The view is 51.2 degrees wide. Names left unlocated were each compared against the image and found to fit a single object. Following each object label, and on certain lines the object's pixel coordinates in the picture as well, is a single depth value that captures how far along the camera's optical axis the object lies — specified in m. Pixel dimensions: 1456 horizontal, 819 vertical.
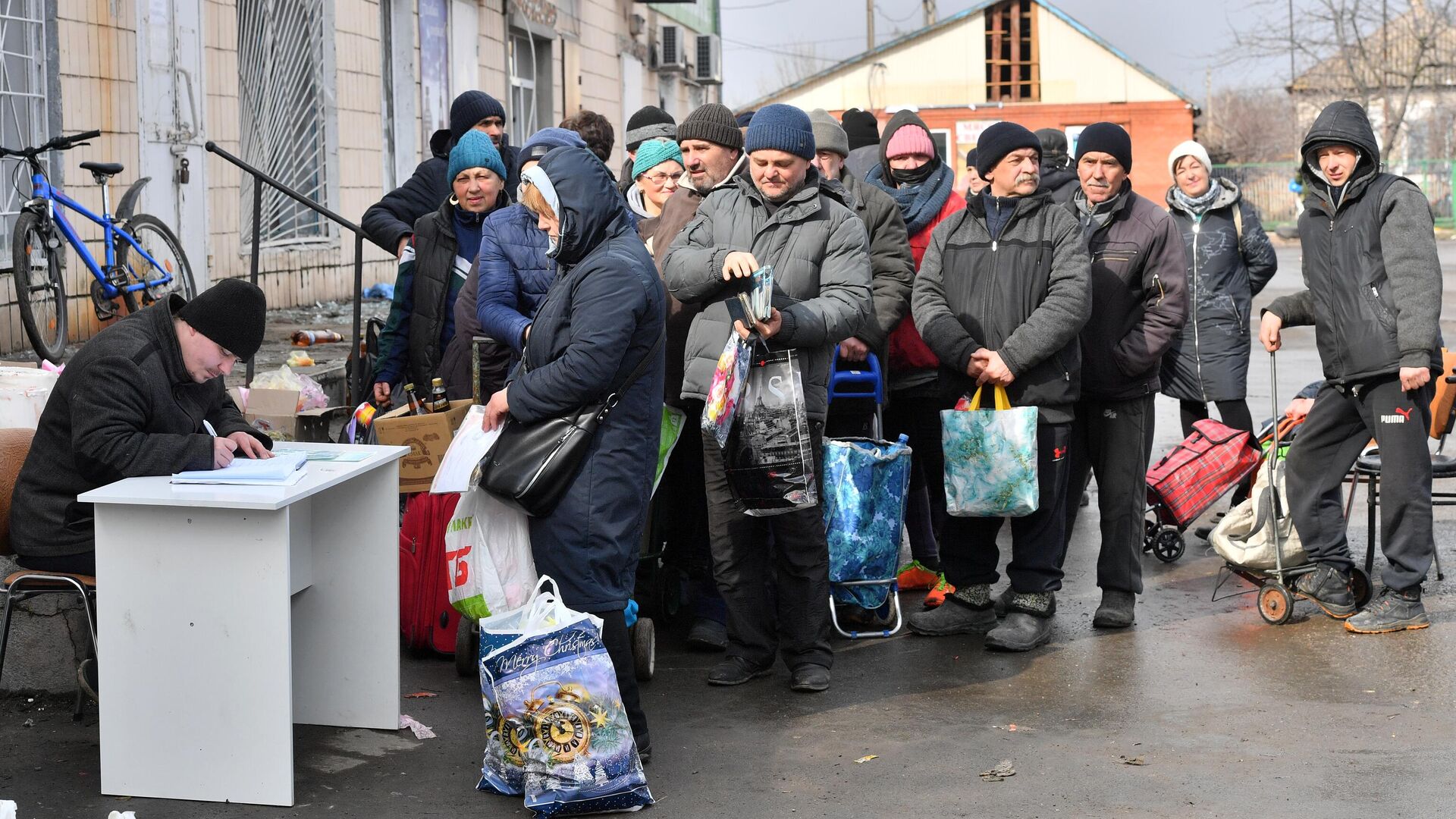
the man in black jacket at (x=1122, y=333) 6.19
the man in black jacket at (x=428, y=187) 7.48
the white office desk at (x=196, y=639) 4.17
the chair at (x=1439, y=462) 6.61
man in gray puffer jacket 5.34
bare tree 36.00
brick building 41.97
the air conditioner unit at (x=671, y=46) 24.98
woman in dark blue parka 4.41
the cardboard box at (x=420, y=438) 5.89
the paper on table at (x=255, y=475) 4.20
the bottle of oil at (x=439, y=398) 6.01
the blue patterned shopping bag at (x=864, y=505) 5.84
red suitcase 5.78
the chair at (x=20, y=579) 4.68
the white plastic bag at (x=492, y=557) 4.54
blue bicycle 7.91
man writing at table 4.39
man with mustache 5.84
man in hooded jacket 5.98
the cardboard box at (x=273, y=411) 7.23
